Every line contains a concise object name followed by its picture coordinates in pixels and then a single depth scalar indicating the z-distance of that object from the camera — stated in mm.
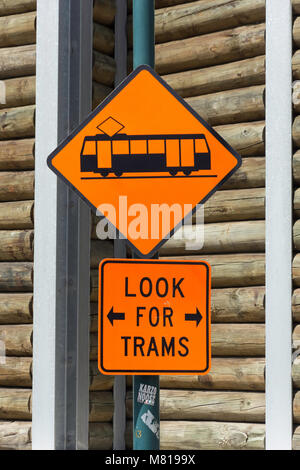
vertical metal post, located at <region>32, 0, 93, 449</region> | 13945
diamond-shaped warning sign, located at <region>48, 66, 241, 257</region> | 8031
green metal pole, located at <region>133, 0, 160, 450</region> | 7859
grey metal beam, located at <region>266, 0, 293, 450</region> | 12641
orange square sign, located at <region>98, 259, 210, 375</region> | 7922
